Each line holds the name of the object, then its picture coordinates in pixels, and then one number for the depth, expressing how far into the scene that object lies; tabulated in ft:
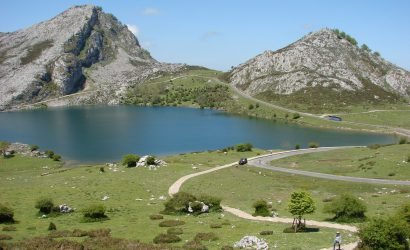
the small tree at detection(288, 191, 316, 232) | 156.97
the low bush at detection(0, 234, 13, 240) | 148.19
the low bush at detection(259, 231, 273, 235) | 146.72
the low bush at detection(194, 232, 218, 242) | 144.87
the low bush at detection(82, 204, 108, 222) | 185.04
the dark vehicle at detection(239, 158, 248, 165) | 330.13
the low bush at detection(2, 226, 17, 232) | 165.25
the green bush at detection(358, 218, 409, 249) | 119.44
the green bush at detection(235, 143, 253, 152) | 402.31
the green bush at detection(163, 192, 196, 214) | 198.90
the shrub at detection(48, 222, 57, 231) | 166.63
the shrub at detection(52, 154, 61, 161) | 406.21
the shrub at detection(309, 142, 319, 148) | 442.91
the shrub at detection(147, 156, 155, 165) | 321.17
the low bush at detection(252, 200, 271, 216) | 184.08
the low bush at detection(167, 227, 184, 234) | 156.65
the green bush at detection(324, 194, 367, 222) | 165.27
